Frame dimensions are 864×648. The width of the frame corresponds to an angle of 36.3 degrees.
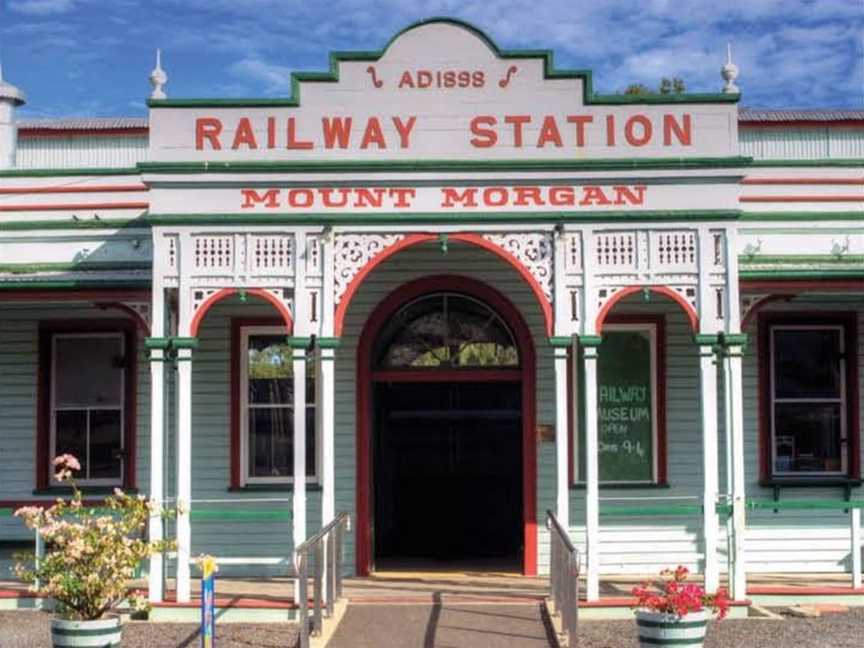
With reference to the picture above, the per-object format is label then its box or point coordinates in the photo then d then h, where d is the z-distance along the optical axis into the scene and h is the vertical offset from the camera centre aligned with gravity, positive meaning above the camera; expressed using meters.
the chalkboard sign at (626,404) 14.93 +0.12
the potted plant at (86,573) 10.02 -1.19
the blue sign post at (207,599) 9.27 -1.29
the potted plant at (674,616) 9.89 -1.52
